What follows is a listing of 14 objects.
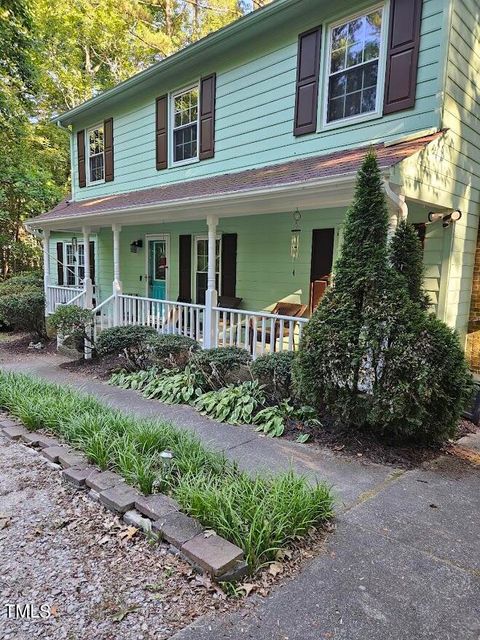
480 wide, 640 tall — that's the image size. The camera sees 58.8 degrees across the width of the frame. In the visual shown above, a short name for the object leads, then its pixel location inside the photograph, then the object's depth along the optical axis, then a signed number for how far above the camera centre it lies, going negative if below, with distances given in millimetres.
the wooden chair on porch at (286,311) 7352 -878
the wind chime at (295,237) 7648 +421
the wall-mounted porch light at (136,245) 11018 +265
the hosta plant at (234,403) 5125 -1801
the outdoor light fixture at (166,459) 3258 -1552
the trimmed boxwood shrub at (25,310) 10336 -1426
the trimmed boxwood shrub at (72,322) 8281 -1327
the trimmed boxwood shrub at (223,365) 5805 -1461
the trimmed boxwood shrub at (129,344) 7188 -1488
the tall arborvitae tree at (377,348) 3793 -779
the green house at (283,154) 5484 +1775
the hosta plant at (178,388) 5863 -1849
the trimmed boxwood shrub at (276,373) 5136 -1369
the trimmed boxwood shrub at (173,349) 6648 -1434
